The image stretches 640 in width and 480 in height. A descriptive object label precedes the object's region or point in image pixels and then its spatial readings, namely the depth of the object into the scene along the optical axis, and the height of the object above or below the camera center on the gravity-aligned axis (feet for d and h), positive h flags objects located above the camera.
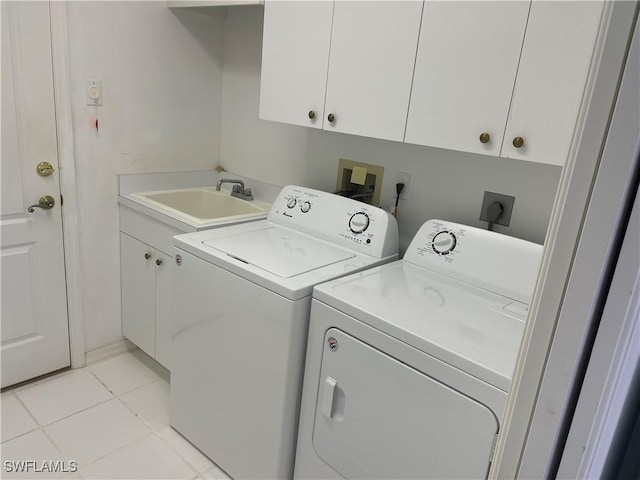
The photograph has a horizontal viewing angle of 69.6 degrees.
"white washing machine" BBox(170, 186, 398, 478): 4.89 -2.25
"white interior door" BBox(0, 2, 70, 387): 6.26 -1.80
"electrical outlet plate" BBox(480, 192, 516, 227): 5.44 -0.76
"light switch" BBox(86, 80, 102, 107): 6.97 +0.05
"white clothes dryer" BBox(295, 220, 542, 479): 3.67 -1.91
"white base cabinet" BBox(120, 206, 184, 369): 7.16 -2.88
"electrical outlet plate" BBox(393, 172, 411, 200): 6.33 -0.70
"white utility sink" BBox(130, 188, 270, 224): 7.98 -1.65
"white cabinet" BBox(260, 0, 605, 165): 3.92 +0.60
